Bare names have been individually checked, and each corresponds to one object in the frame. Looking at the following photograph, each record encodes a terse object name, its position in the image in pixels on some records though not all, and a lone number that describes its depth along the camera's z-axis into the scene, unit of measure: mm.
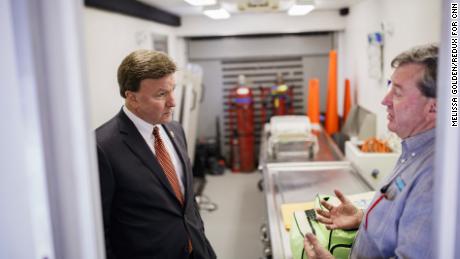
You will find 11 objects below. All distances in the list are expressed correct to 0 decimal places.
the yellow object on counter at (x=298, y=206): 2179
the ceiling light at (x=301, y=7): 4094
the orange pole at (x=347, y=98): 5599
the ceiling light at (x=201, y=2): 3519
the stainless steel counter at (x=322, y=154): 4012
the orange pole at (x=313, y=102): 5812
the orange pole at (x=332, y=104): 5934
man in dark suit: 1531
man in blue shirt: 1193
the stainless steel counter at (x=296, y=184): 2425
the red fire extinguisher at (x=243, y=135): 6477
